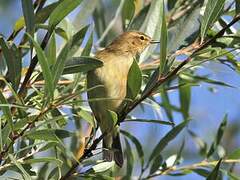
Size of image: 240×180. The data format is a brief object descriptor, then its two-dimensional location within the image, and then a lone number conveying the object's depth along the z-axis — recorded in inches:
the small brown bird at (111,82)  189.2
